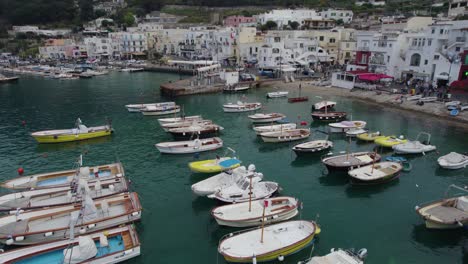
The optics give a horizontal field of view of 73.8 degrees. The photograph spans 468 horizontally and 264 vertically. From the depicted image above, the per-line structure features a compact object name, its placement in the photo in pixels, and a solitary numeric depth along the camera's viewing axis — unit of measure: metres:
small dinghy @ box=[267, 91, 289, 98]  65.77
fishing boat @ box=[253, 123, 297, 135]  42.69
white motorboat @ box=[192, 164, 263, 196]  26.06
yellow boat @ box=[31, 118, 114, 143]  39.78
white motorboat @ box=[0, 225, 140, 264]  17.78
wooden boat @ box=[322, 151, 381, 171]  31.02
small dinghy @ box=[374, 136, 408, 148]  38.09
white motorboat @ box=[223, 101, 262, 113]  55.00
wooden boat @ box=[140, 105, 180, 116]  53.34
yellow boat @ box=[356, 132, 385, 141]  40.59
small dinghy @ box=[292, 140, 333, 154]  35.78
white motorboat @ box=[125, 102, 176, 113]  55.12
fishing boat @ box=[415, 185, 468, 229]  21.78
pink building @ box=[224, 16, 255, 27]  146.04
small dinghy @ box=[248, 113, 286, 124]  48.53
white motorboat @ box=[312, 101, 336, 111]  53.59
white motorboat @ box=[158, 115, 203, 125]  46.95
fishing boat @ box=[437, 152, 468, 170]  32.59
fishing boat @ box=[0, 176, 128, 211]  23.73
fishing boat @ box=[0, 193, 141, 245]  20.03
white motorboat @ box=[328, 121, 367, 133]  43.94
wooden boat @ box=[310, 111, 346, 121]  49.66
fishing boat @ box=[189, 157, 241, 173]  30.34
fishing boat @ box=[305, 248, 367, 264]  17.27
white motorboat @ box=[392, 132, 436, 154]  36.34
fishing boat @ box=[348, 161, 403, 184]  28.94
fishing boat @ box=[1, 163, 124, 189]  26.86
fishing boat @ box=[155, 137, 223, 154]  36.22
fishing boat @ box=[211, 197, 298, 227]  21.89
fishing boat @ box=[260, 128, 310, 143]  40.28
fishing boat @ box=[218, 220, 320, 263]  18.56
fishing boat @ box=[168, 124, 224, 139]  41.91
